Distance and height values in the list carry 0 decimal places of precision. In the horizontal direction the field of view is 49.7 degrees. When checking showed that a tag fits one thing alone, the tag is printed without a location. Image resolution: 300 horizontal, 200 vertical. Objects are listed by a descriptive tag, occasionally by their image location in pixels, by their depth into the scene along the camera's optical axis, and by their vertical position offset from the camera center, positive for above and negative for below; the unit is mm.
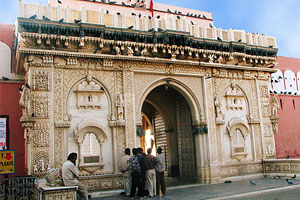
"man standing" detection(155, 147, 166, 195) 10289 -839
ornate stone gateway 10406 +1999
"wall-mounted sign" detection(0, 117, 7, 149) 12031 +720
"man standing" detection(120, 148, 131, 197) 9845 -762
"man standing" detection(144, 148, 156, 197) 9820 -794
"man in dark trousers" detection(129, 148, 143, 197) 9664 -791
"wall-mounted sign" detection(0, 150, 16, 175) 8680 -292
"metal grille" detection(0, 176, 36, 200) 8633 -1020
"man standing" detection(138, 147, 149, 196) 9762 -785
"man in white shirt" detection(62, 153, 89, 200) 7502 -637
